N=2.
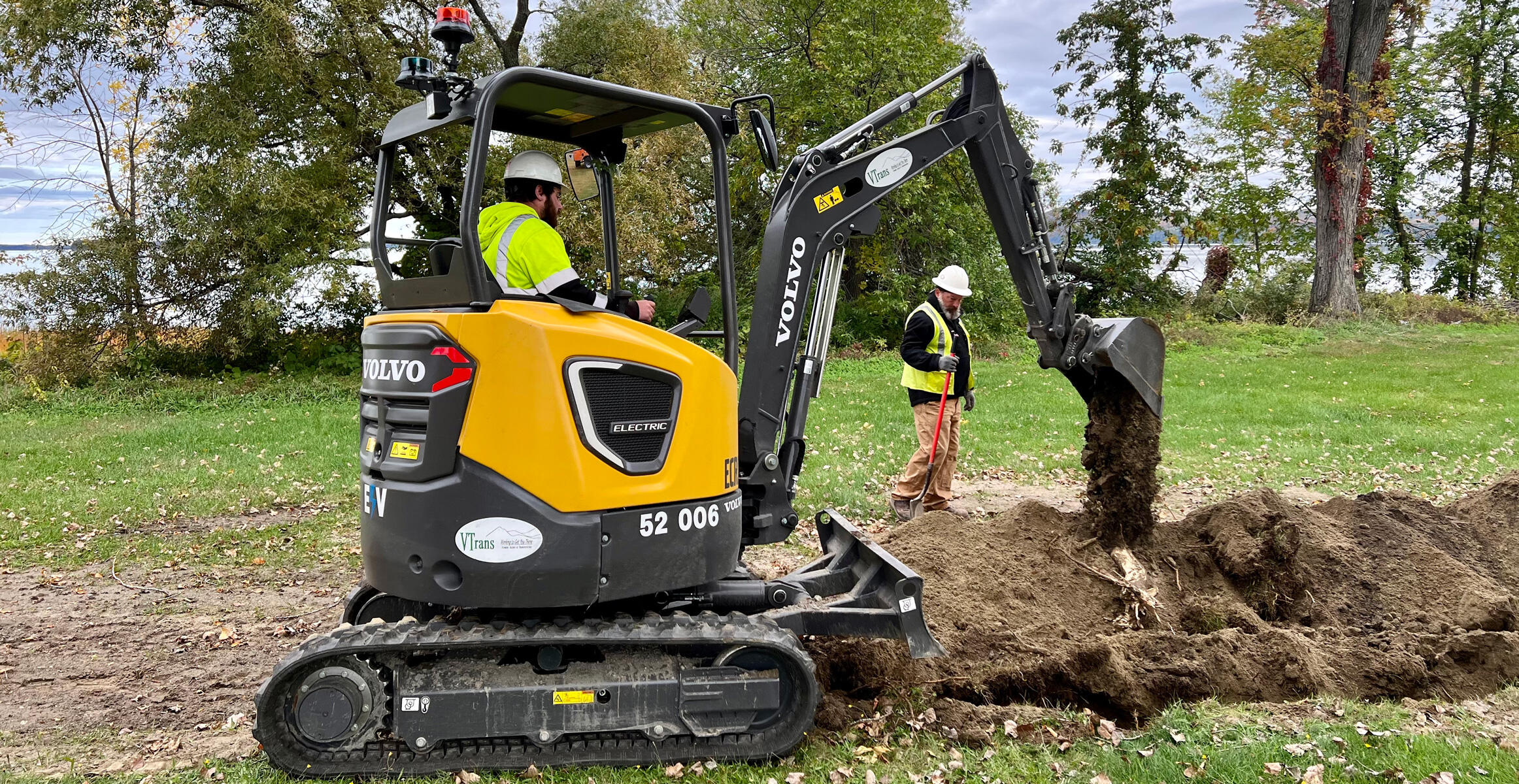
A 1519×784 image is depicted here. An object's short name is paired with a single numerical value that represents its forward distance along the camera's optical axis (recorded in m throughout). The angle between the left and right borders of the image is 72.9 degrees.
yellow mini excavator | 4.09
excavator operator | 4.24
